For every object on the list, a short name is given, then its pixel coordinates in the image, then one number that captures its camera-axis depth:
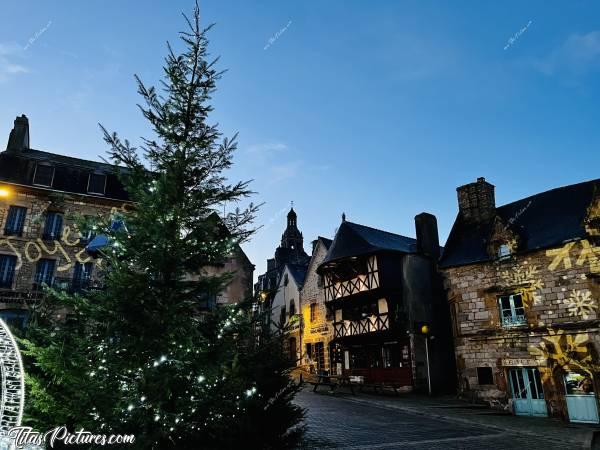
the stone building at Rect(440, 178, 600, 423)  12.76
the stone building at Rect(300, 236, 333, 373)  24.45
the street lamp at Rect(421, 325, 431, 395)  18.13
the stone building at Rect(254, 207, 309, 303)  55.06
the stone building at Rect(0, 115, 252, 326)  16.70
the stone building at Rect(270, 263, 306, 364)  27.55
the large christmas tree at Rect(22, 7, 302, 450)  4.72
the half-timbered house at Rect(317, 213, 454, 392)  19.19
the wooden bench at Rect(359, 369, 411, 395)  18.42
